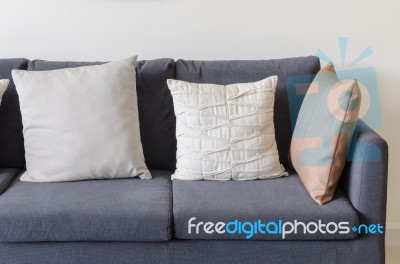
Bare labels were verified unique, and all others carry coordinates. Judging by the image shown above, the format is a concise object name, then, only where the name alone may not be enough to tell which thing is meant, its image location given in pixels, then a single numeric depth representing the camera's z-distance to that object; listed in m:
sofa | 1.96
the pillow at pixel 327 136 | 2.05
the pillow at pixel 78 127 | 2.27
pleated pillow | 2.28
